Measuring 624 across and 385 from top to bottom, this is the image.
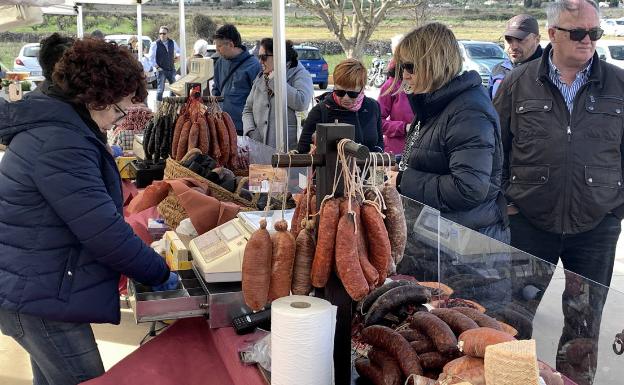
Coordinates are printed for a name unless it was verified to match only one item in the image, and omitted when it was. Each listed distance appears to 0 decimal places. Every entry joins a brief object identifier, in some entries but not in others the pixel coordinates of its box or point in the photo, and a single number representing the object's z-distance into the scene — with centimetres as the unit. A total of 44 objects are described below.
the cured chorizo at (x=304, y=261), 159
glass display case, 198
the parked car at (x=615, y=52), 1653
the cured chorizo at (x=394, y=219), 161
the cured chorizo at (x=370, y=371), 161
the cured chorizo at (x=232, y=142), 390
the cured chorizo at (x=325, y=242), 151
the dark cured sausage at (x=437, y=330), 157
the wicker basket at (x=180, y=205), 295
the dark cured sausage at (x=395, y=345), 154
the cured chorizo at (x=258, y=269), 160
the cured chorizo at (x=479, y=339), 139
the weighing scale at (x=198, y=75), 451
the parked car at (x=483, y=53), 1809
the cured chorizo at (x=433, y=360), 156
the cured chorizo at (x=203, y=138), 377
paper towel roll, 144
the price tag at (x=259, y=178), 310
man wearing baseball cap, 459
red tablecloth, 207
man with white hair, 290
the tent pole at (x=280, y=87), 368
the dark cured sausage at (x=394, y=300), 189
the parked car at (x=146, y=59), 1537
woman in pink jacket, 544
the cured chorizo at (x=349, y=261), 149
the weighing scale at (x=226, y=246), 217
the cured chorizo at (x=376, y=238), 153
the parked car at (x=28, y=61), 1972
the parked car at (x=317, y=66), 2080
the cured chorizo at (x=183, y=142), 379
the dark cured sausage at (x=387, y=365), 154
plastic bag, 183
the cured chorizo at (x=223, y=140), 386
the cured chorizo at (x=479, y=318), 167
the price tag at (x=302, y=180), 211
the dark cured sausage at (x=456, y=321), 162
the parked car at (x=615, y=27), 2498
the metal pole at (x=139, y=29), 1039
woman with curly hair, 203
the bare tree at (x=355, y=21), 1905
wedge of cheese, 124
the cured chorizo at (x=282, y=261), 158
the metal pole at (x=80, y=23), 1096
